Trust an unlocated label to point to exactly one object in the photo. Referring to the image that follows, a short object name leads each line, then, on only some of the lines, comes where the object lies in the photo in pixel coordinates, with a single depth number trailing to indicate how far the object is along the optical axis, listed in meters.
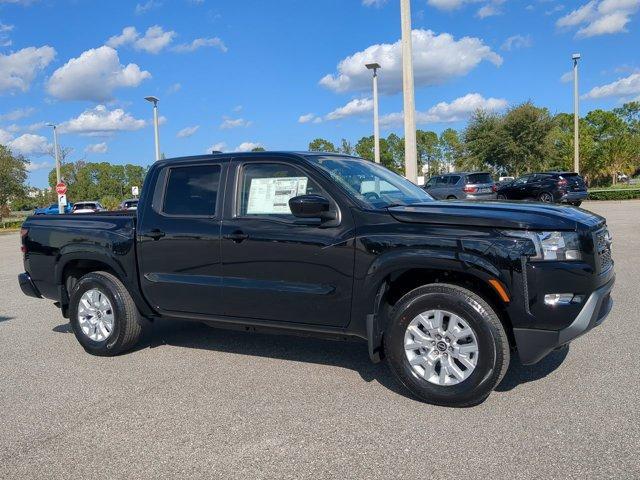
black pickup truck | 3.95
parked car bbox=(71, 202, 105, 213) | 33.19
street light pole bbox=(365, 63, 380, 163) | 25.05
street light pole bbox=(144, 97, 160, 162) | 30.52
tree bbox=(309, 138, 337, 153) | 63.91
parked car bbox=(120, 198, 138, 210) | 29.10
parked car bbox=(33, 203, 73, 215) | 35.71
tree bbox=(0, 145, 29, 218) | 49.44
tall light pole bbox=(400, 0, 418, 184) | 15.52
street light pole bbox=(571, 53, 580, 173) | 35.75
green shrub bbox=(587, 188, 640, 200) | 32.28
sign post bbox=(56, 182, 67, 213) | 32.81
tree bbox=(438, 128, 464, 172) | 99.25
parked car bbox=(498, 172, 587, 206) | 24.78
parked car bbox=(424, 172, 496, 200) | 24.09
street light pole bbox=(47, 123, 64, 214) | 47.90
